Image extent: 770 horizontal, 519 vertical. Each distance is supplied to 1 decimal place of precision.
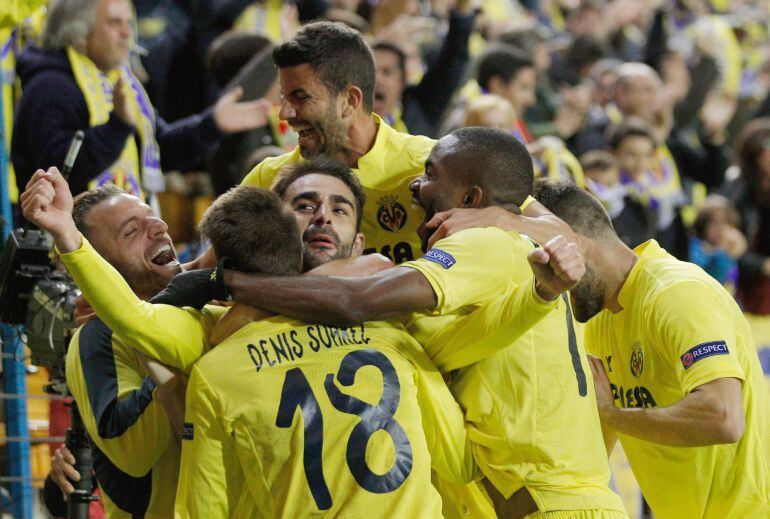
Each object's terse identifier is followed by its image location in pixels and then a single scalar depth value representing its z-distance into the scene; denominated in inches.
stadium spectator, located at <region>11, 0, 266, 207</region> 474.0
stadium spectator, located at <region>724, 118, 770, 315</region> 743.7
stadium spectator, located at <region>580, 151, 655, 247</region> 663.1
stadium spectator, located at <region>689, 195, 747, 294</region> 743.7
